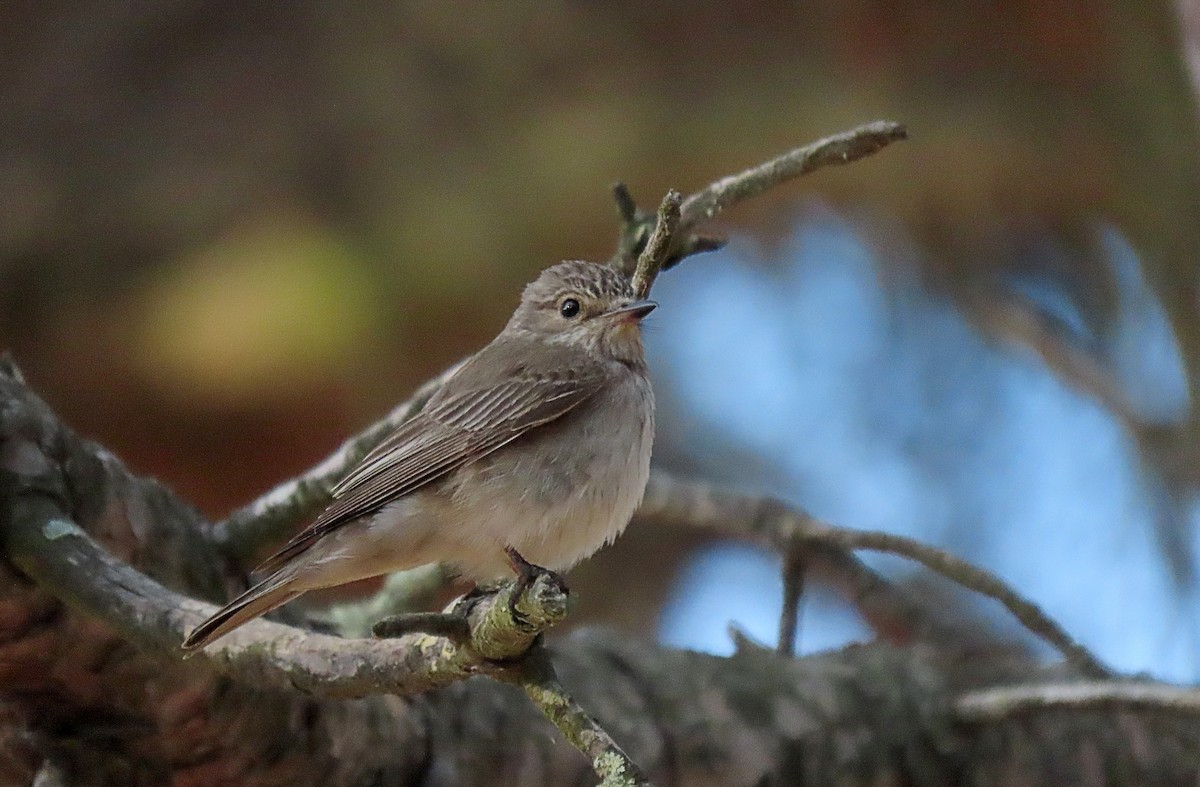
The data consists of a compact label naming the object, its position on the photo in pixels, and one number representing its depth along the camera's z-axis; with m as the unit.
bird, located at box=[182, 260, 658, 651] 5.45
